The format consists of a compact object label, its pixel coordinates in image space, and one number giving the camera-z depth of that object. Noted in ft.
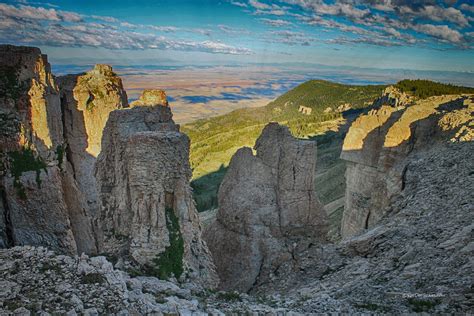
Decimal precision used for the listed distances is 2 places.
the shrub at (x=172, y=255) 58.95
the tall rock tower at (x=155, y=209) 60.95
